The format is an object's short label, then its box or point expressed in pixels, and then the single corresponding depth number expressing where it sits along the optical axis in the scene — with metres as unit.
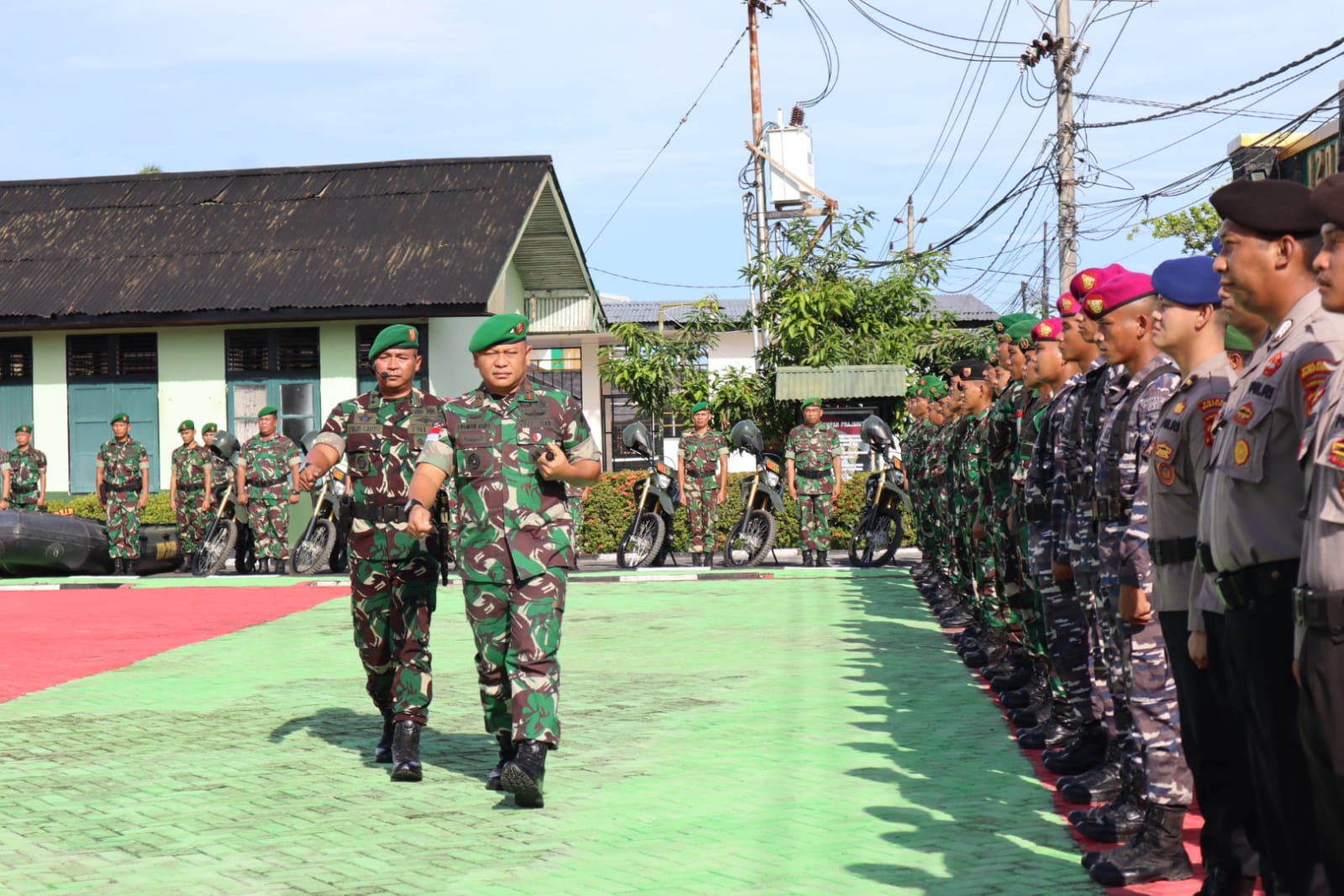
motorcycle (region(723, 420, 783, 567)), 20.33
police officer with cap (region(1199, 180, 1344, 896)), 3.84
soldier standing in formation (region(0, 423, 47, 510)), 22.61
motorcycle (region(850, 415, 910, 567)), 19.50
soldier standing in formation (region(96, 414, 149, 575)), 21.47
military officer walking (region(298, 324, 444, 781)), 7.55
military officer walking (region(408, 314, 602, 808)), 6.66
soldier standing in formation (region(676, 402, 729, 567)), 20.72
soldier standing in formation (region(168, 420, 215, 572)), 22.03
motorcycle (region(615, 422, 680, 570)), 20.50
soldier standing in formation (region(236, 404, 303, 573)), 20.62
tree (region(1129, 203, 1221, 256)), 48.00
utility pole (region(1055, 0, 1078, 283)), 23.70
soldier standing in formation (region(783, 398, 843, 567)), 20.16
